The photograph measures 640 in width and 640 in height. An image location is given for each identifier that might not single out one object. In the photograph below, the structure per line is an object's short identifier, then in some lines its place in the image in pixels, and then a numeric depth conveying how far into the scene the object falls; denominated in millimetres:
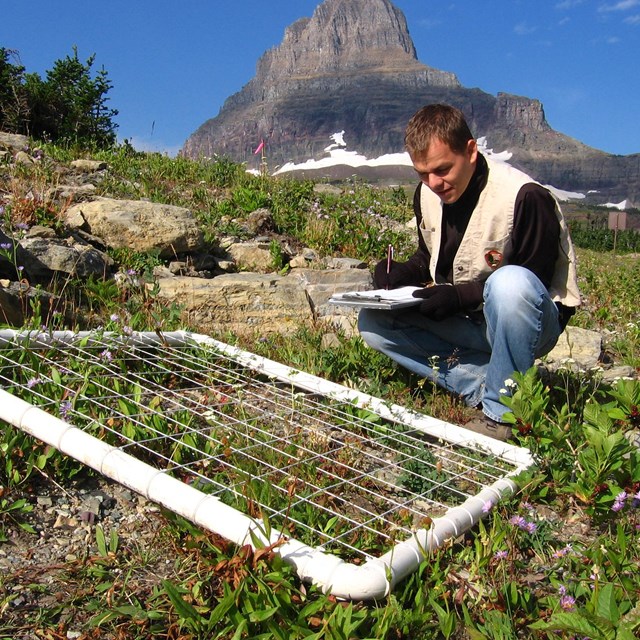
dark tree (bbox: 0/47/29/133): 12633
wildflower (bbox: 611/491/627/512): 2566
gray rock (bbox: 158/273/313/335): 5371
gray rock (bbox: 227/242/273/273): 7164
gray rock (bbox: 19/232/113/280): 5242
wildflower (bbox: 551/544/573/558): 2373
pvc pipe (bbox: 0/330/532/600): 2098
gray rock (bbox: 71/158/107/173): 9166
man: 3588
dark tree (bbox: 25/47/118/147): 13180
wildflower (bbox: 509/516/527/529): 2494
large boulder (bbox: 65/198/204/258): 6332
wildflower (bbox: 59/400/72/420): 3105
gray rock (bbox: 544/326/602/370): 5258
